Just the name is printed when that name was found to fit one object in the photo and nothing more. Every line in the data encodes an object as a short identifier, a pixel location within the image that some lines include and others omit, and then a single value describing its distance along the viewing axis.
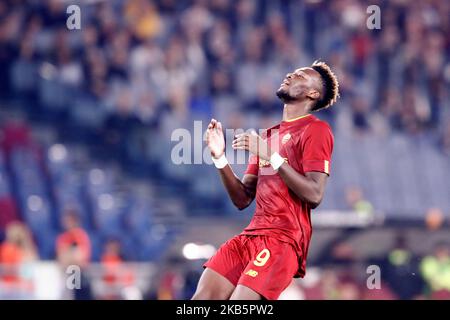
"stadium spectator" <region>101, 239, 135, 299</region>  20.52
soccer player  10.44
